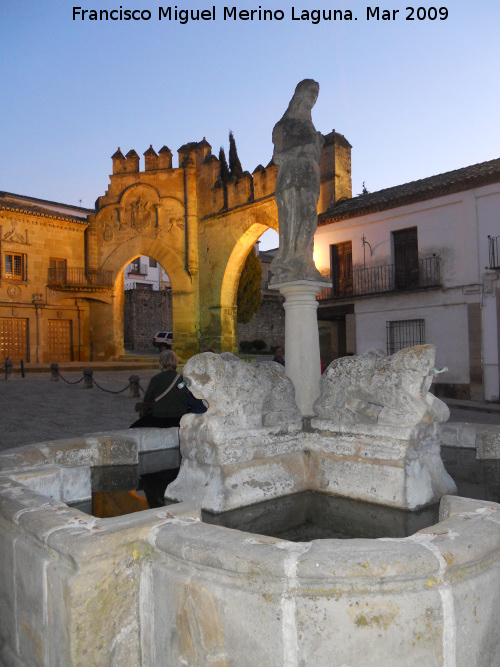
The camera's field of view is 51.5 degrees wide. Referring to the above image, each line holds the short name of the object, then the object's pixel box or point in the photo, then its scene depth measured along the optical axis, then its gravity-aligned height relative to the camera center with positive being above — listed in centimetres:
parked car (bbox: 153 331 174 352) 2775 +32
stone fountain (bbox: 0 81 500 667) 161 -81
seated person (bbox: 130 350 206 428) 457 -48
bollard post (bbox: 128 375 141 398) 1078 -83
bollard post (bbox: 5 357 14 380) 1510 -54
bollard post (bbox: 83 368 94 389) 1270 -77
